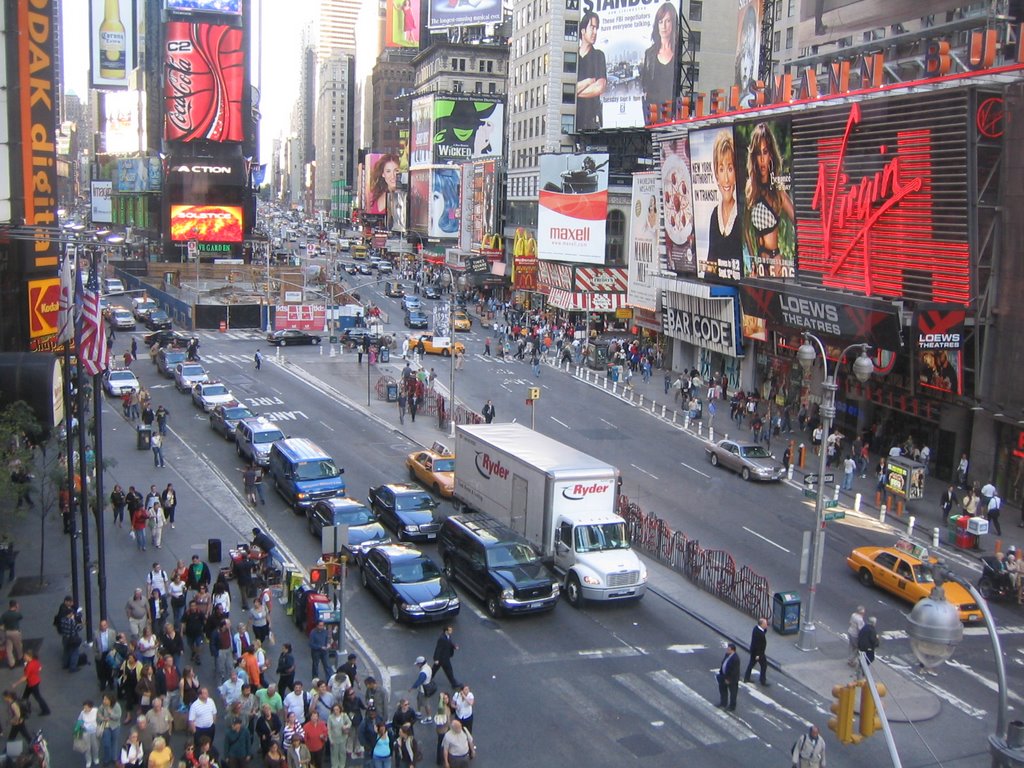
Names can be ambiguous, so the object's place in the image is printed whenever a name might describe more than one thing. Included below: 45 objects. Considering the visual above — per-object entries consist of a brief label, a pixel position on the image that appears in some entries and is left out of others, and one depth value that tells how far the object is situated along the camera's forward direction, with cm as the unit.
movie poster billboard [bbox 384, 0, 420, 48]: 16975
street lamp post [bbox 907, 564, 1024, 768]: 866
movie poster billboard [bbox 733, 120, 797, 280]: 4394
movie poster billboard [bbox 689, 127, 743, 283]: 4878
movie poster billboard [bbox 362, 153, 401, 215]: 16412
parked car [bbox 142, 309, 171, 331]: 6862
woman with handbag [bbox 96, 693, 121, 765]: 1566
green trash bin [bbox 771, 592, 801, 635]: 2234
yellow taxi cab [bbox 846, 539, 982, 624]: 2406
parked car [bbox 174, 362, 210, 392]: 4884
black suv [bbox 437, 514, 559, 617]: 2259
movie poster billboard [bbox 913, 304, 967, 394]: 3400
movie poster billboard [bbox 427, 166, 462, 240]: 11544
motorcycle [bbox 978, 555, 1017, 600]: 2558
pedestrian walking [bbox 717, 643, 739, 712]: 1802
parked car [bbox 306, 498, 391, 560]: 2545
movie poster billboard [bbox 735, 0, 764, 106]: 5369
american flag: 1953
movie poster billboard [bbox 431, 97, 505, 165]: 12606
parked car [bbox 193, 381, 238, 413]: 4444
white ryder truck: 2356
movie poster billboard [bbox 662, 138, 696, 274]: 5378
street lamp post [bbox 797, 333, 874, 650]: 2172
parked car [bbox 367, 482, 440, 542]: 2802
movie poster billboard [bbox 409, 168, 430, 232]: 12419
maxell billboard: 7512
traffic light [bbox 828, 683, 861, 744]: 1217
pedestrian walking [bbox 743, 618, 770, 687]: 1956
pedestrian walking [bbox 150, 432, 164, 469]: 3519
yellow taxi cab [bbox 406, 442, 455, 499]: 3281
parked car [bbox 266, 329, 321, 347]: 6719
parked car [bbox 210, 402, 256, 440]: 3975
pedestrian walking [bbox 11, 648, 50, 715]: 1694
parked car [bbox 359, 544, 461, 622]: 2180
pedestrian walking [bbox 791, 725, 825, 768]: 1488
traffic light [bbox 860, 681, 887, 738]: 1172
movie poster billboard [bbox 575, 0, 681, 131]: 7375
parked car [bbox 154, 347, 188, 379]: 5372
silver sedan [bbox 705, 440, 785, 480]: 3641
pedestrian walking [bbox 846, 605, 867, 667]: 2062
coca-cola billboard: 10488
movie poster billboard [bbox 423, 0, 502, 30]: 12600
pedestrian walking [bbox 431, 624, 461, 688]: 1858
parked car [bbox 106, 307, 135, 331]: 7069
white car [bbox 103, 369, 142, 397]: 4728
